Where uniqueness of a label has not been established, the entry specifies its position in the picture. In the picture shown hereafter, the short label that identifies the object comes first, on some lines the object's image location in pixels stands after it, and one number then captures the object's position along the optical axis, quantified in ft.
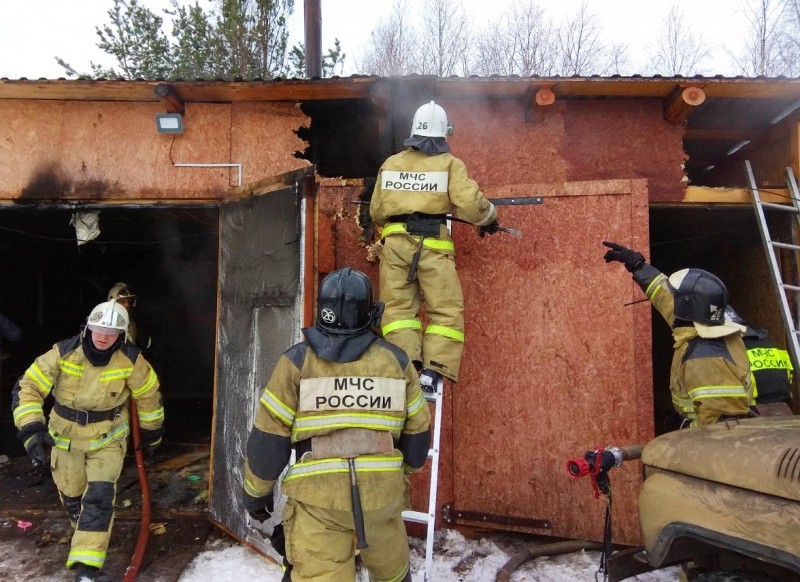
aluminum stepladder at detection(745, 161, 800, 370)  15.23
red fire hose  13.20
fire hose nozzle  9.02
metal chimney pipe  29.52
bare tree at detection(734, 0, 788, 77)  60.75
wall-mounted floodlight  16.10
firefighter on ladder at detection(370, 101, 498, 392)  11.37
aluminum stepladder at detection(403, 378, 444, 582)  10.39
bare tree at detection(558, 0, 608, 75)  65.62
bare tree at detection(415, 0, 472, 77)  67.46
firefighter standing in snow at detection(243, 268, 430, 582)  7.91
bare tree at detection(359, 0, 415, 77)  68.08
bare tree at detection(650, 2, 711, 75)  66.16
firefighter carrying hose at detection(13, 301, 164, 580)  12.44
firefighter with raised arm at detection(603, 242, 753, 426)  9.74
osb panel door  14.03
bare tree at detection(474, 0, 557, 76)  65.72
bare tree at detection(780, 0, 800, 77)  59.67
